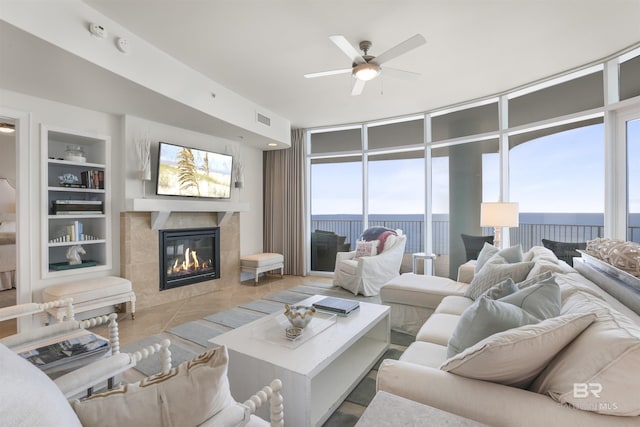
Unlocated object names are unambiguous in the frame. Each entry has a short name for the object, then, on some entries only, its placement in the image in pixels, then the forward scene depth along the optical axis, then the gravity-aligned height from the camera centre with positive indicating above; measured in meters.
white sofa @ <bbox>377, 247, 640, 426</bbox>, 0.80 -0.51
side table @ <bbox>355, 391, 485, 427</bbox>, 0.83 -0.58
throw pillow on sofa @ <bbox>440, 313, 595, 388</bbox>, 0.93 -0.42
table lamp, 3.27 +0.00
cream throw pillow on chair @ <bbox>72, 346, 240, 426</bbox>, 0.75 -0.48
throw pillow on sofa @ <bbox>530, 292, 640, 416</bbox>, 0.78 -0.44
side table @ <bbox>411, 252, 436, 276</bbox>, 4.23 -0.65
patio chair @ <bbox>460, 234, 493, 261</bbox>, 3.93 -0.40
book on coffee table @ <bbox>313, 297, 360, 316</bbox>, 2.25 -0.72
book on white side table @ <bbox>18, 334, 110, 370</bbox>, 1.42 -0.69
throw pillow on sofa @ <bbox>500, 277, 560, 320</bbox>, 1.17 -0.35
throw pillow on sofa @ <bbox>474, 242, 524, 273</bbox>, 2.35 -0.34
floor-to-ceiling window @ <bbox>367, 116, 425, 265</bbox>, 4.86 +0.62
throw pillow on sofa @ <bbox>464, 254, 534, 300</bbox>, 1.99 -0.42
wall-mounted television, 3.78 +0.59
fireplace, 3.87 -0.59
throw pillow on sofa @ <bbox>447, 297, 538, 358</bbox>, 1.10 -0.40
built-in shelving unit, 3.01 +0.16
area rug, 1.76 -1.12
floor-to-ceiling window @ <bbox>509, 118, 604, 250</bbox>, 3.33 +0.38
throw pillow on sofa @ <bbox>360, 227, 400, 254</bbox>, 4.52 -0.32
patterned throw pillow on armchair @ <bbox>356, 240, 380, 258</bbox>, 4.43 -0.52
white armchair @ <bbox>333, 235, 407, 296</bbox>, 4.05 -0.78
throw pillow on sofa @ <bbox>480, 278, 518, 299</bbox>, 1.46 -0.38
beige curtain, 5.43 +0.21
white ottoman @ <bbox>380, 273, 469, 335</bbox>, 2.64 -0.77
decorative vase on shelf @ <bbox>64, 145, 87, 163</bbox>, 3.18 +0.66
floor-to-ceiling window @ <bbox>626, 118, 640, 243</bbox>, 2.93 +0.34
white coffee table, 1.45 -0.79
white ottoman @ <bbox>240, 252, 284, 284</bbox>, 4.74 -0.79
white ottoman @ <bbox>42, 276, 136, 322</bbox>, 2.78 -0.76
